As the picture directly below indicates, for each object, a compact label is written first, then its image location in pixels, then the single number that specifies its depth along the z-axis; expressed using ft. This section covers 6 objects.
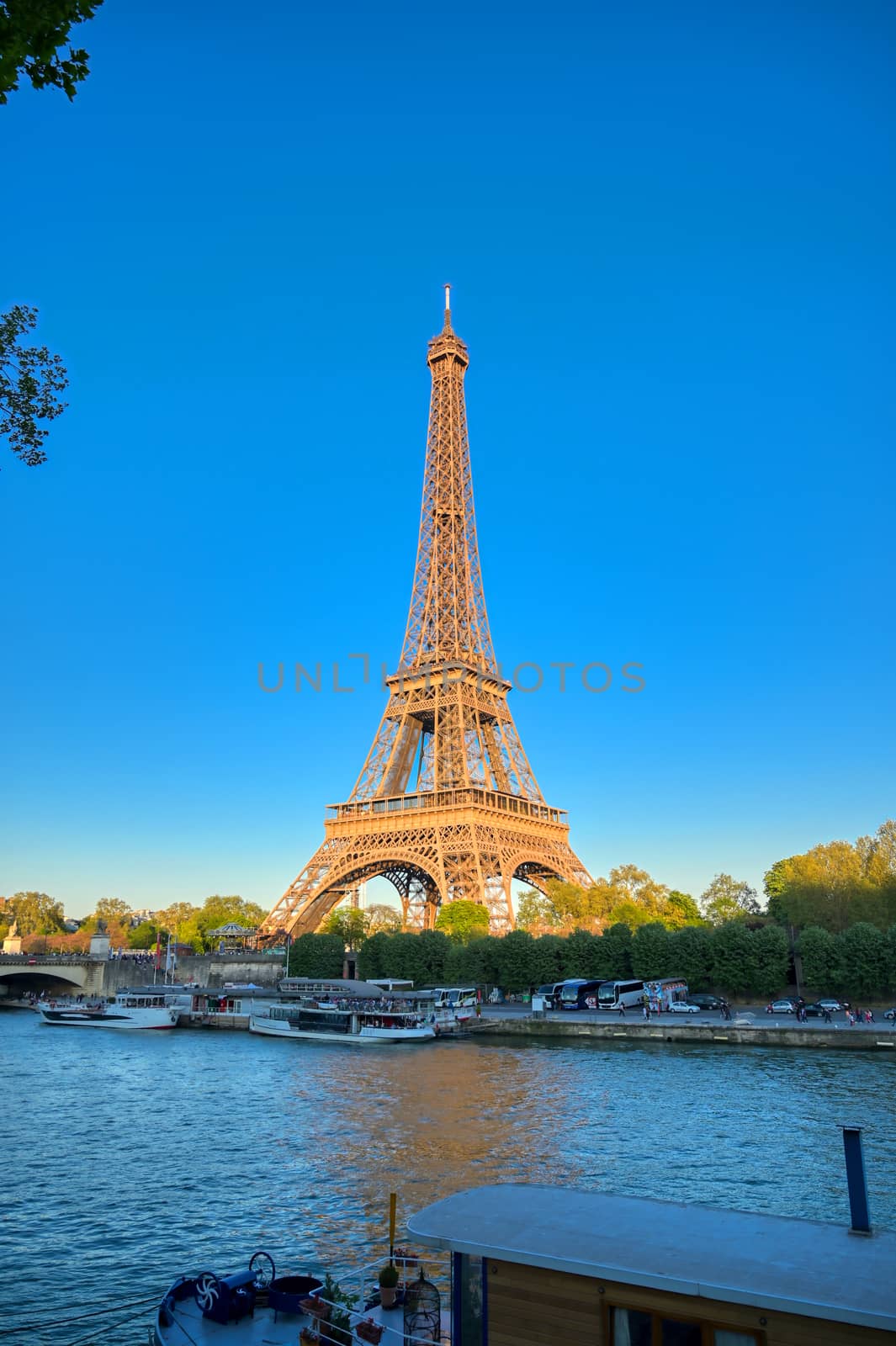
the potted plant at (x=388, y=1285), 40.75
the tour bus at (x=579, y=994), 202.49
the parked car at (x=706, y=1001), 194.34
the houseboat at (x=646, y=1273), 26.16
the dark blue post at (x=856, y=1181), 31.76
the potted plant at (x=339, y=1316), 37.04
